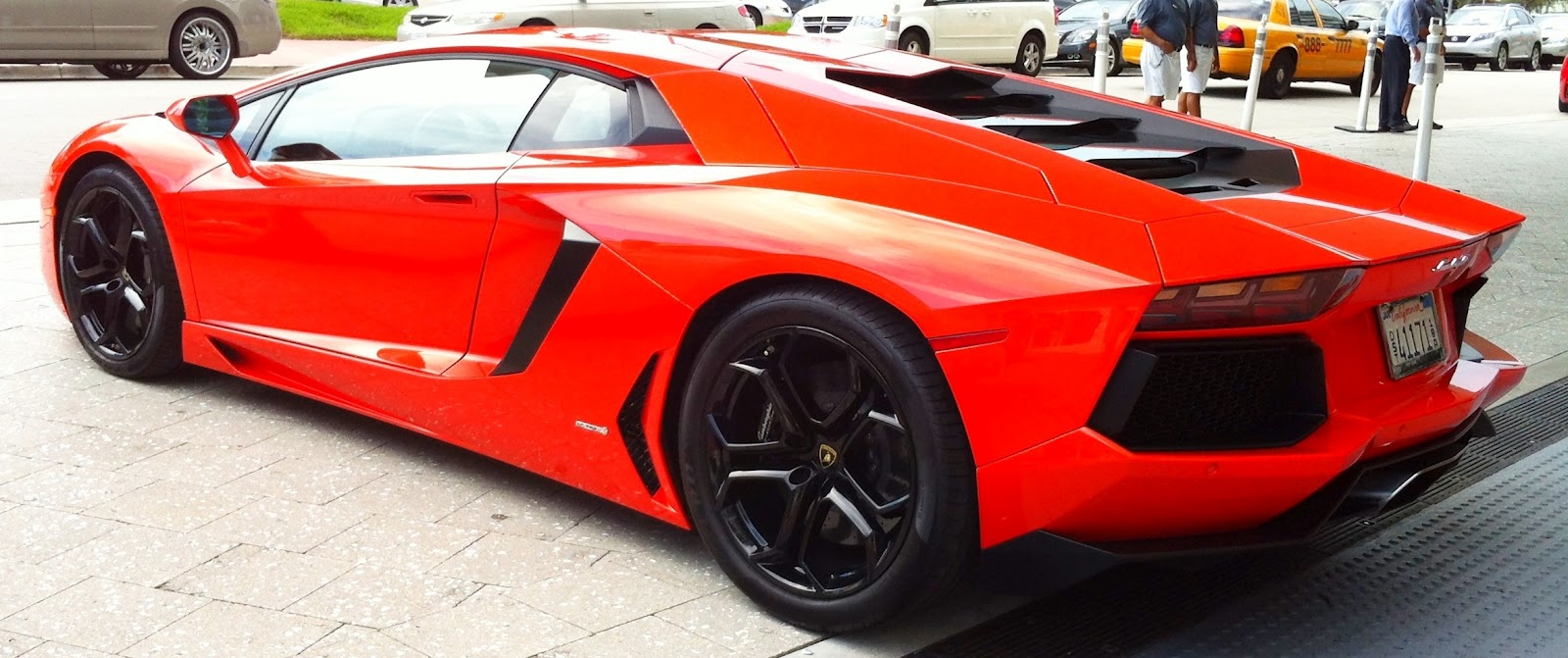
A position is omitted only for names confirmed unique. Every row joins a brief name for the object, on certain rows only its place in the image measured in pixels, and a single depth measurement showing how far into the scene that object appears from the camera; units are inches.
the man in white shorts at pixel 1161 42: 459.2
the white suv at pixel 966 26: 822.5
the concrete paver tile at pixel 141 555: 128.0
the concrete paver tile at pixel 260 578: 123.4
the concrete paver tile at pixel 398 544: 132.1
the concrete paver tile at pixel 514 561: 129.1
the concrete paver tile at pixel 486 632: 114.5
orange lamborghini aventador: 103.5
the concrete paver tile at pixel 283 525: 135.8
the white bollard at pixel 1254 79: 505.4
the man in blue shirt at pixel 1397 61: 564.1
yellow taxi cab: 749.9
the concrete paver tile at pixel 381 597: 120.2
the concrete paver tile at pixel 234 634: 113.3
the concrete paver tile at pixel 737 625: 116.5
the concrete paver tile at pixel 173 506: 140.1
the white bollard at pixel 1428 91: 383.9
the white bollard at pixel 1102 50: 416.5
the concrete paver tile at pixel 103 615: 115.5
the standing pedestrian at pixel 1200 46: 470.3
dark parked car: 887.7
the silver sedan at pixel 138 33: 590.2
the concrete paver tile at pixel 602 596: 121.3
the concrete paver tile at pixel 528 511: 140.6
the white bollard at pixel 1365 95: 592.4
